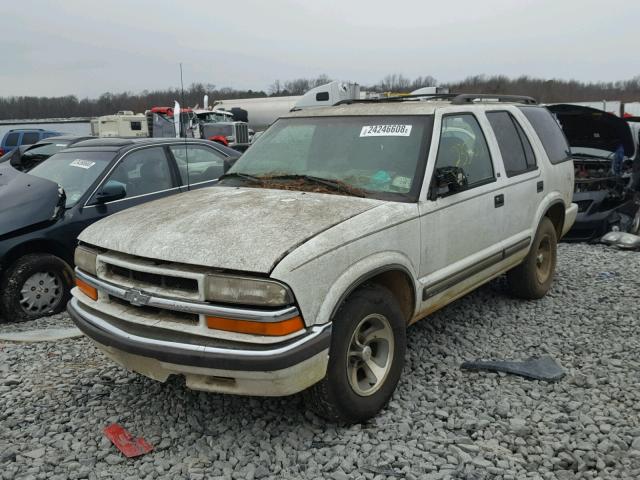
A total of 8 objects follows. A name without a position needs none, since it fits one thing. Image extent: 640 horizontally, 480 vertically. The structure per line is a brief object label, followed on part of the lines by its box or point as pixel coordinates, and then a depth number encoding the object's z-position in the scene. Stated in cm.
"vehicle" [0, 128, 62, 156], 2051
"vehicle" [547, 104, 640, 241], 853
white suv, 273
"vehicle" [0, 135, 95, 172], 729
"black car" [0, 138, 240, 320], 513
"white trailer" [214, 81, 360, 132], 3008
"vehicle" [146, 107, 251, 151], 2117
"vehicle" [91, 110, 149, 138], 2617
